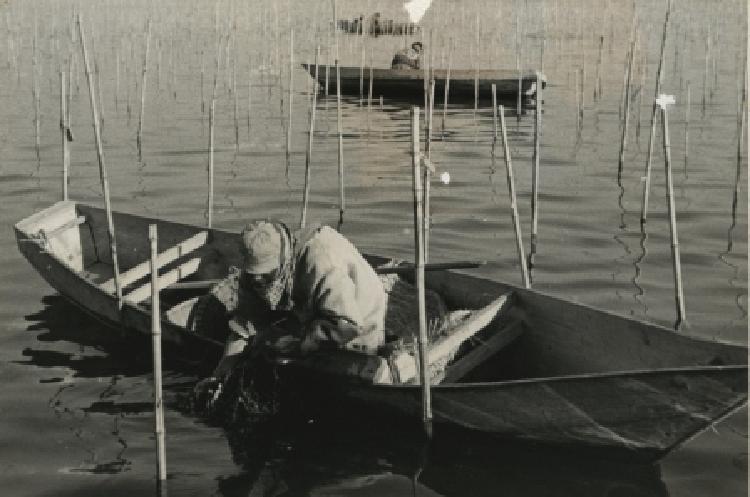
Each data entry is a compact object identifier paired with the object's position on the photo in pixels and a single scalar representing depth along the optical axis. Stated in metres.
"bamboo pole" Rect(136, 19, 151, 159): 14.01
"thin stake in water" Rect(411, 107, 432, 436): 4.71
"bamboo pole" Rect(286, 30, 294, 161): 12.36
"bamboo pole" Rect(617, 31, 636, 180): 11.13
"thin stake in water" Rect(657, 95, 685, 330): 6.19
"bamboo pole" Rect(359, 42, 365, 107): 16.87
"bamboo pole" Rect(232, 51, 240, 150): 15.21
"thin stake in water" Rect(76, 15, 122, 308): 6.68
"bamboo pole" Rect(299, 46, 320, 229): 9.03
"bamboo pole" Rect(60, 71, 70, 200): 7.17
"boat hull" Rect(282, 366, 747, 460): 4.20
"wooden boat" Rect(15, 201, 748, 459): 4.37
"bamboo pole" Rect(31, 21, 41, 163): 13.67
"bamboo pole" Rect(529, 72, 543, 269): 8.24
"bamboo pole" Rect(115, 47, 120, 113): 17.58
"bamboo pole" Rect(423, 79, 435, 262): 6.86
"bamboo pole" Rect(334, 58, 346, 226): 9.80
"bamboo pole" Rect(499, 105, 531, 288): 6.91
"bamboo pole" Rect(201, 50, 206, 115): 17.63
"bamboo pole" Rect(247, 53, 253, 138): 16.21
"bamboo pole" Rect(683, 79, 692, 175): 12.45
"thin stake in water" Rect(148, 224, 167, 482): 4.40
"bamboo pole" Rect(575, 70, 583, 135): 15.36
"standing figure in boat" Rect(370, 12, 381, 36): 28.81
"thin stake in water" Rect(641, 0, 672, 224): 8.56
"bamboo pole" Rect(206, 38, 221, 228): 8.80
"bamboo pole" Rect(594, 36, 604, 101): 17.72
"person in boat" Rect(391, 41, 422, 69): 18.88
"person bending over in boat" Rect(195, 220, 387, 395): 5.10
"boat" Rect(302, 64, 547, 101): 17.42
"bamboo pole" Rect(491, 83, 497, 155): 14.40
